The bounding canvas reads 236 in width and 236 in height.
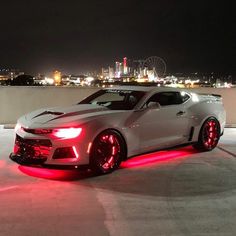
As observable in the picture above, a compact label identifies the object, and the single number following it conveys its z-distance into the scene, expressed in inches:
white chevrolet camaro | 175.9
